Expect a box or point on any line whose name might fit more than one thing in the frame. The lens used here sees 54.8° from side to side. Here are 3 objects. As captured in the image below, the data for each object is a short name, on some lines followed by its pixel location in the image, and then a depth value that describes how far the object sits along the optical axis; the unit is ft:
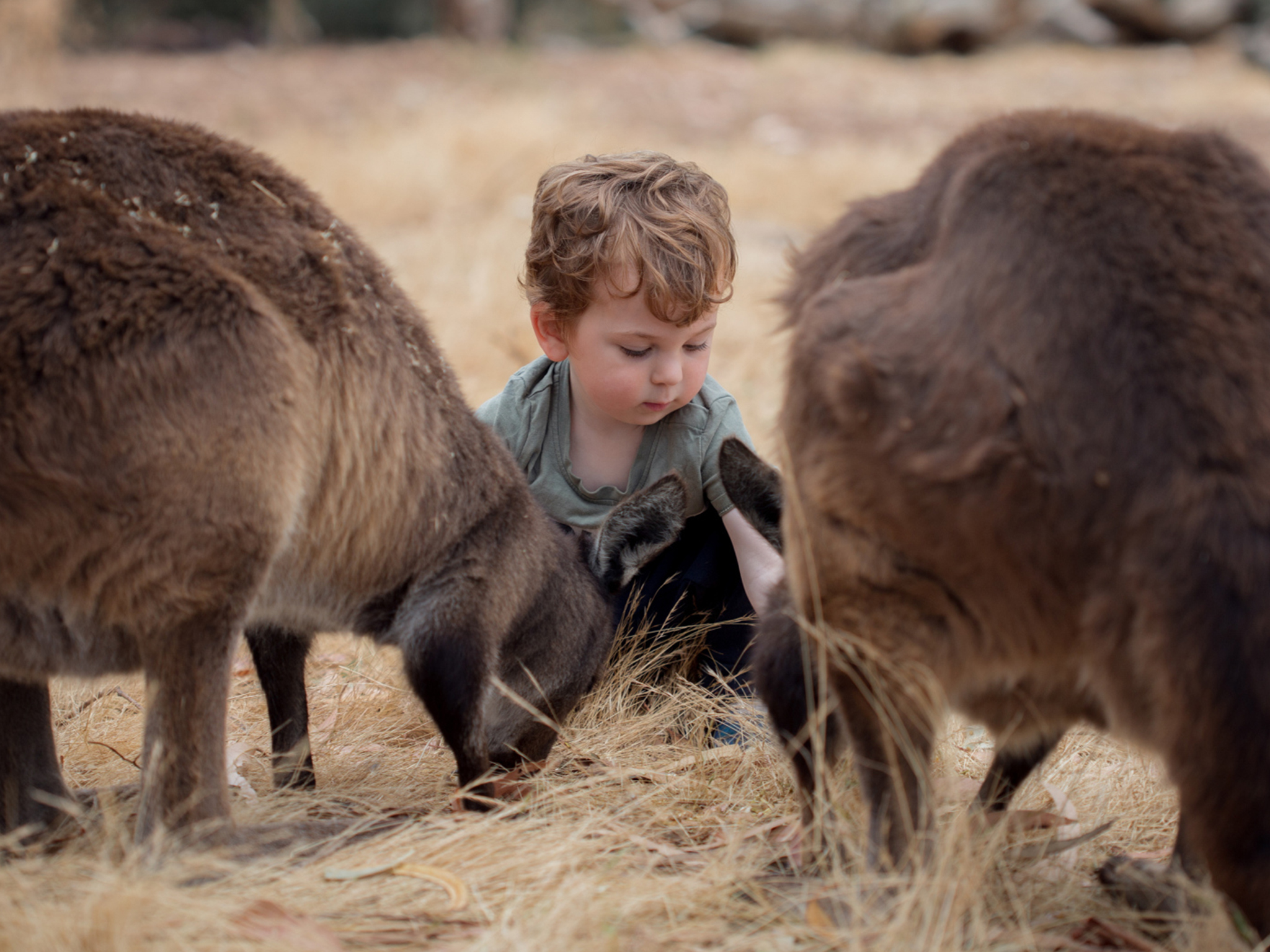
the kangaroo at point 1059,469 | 6.21
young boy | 11.71
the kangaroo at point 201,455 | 7.79
